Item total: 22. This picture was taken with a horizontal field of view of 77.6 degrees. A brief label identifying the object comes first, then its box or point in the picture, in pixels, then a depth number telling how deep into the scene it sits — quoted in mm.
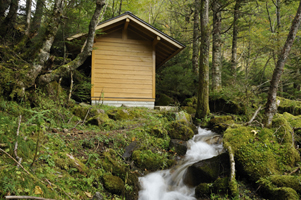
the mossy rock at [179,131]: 6655
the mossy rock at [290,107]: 8578
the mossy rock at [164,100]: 12898
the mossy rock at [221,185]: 4043
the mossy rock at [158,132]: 6348
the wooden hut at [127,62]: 10570
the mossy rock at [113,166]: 4121
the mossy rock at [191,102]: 11289
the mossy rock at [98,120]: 6434
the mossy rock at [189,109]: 10594
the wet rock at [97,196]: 3119
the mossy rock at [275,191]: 3467
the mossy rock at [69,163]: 3286
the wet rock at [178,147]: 5980
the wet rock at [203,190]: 4188
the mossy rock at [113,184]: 3615
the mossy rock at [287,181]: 3750
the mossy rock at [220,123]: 7434
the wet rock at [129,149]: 5078
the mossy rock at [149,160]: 5000
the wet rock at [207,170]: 4590
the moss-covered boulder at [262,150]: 4359
